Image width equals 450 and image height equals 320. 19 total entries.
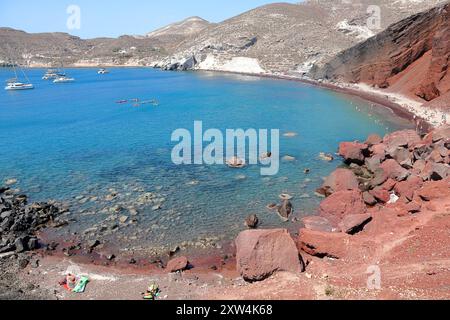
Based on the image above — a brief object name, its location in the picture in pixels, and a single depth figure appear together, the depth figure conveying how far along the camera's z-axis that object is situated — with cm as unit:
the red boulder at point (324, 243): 1827
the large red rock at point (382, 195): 2467
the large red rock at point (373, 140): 3581
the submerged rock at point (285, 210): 2381
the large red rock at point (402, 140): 3275
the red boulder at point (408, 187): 2375
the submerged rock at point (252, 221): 2263
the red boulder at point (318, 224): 2180
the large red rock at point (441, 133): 3065
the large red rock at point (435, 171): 2395
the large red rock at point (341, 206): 2283
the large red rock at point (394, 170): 2634
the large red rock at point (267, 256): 1652
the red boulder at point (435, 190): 2141
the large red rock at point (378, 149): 3204
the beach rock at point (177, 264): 1820
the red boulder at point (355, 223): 2048
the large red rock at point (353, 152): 3228
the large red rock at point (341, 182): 2656
